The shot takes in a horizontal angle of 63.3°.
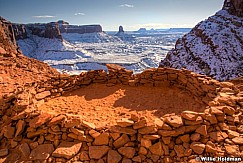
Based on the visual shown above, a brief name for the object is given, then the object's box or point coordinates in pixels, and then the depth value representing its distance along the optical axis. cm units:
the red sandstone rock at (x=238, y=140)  470
